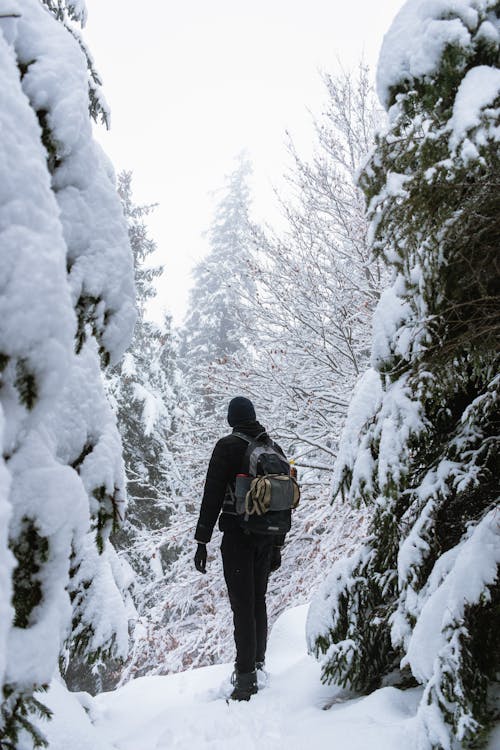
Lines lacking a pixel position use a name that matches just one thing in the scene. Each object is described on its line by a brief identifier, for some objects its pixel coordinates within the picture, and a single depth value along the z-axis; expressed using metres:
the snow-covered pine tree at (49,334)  1.28
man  3.57
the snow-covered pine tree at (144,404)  13.03
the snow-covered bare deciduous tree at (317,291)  8.39
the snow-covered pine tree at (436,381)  2.00
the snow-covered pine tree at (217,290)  23.44
